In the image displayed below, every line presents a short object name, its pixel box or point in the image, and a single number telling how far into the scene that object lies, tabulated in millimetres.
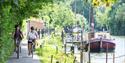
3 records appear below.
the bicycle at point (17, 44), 23889
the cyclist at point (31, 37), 25447
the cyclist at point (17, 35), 24094
